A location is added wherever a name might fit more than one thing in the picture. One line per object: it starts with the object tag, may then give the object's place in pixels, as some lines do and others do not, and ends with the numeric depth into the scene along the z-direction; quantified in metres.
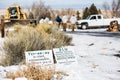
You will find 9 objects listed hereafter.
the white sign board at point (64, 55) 13.41
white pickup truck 48.31
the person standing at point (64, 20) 45.82
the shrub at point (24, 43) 14.02
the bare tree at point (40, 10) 70.58
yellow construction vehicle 43.38
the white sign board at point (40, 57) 12.72
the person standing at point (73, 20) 42.01
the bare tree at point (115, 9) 73.96
